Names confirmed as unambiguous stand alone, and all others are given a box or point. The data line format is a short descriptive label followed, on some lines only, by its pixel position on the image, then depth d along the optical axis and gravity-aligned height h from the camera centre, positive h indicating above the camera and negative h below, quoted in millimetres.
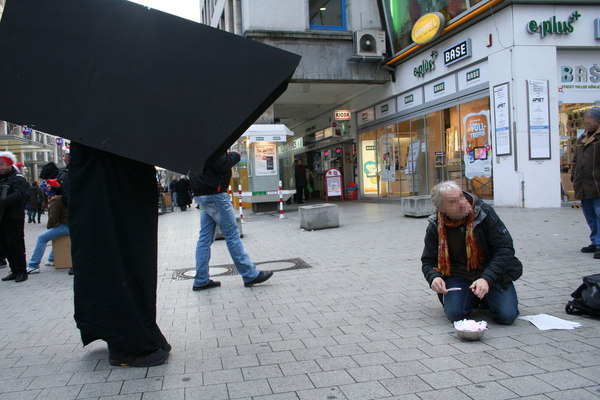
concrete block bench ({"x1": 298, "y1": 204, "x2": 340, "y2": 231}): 10789 -864
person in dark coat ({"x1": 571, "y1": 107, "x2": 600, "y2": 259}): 6148 -134
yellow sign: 14055 +4475
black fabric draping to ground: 3094 -433
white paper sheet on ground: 3621 -1211
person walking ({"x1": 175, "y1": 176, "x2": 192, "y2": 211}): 10117 -161
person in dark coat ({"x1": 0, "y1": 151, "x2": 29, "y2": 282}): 6582 -363
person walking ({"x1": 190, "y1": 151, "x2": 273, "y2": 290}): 5305 -450
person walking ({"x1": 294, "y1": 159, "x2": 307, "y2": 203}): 23312 -25
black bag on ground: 3742 -1073
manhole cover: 6523 -1231
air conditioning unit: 17312 +4861
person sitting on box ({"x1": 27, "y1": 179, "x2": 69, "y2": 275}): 7328 -512
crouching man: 3629 -681
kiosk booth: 17125 +564
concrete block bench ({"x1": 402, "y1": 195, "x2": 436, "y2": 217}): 11828 -833
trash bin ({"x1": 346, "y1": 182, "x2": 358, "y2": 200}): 22581 -669
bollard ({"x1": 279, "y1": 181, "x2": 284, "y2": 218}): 14578 -617
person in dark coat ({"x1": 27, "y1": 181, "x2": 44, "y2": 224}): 19689 -401
